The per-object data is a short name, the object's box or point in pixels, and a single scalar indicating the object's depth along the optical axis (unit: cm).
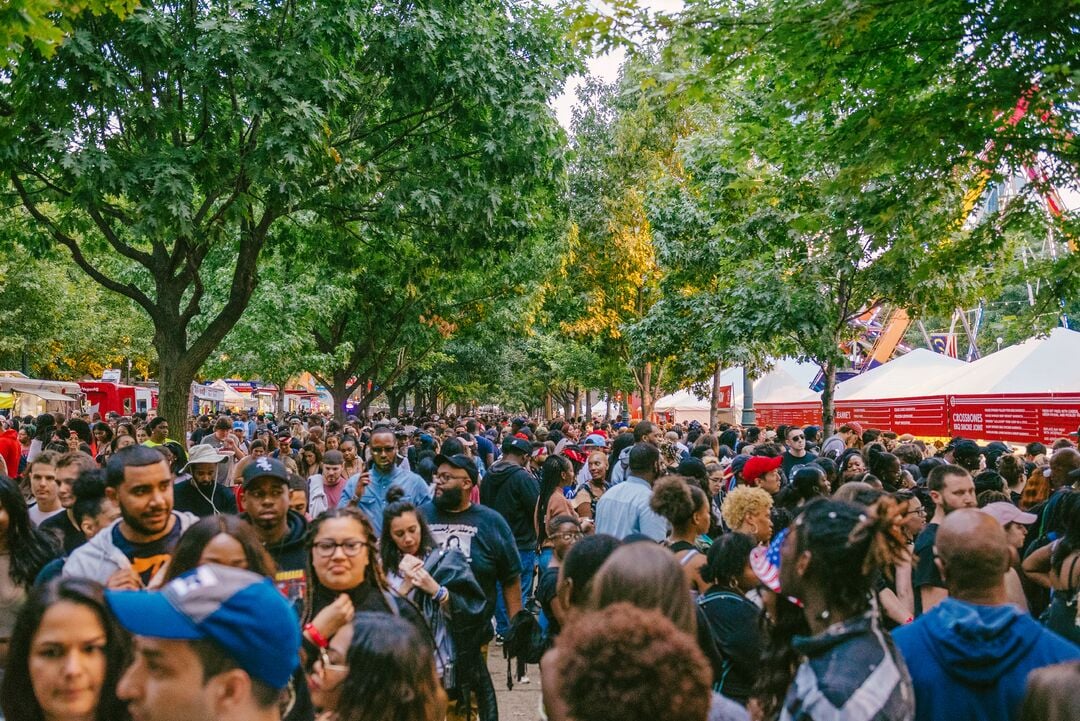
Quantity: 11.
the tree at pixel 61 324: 3356
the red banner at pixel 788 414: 2817
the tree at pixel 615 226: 2941
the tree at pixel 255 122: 1070
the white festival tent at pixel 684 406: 4063
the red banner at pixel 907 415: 2083
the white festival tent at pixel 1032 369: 1692
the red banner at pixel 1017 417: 1599
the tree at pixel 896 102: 686
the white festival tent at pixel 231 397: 5098
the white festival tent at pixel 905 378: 2216
